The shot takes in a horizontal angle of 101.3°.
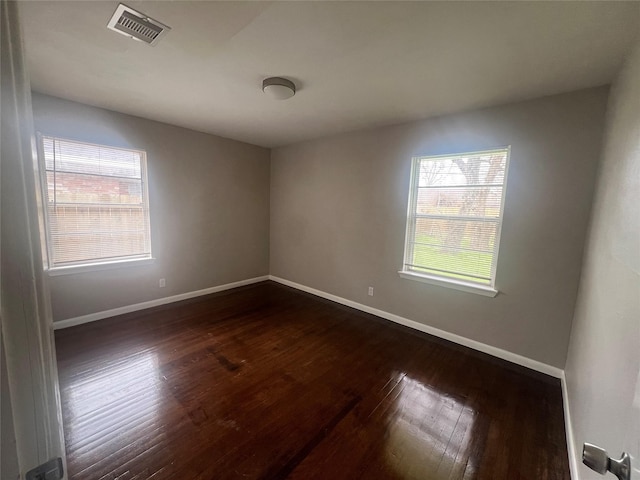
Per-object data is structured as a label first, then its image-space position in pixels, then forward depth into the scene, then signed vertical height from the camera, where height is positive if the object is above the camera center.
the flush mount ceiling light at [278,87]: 2.17 +1.01
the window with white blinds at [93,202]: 2.79 -0.01
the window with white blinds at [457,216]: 2.62 -0.02
